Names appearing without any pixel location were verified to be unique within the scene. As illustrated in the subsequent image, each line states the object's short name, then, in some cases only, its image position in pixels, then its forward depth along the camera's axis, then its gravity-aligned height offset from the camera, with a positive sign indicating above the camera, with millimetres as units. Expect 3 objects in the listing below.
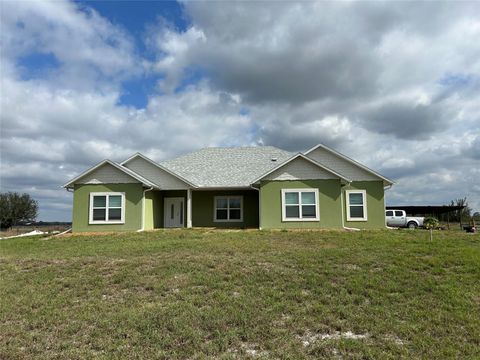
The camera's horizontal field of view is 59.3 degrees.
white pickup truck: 32469 -109
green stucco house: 21766 +1468
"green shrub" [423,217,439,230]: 17353 -158
